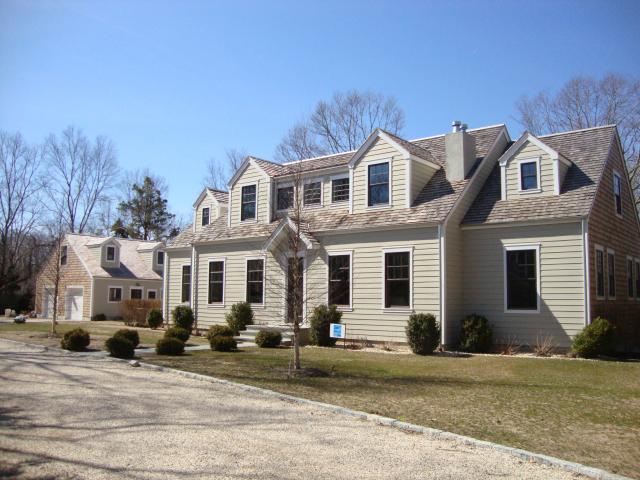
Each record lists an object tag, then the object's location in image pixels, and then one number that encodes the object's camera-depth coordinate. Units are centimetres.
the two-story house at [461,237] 1761
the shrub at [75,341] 1683
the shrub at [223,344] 1788
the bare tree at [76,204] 5466
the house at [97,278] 3953
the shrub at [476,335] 1780
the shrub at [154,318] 2834
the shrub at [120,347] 1538
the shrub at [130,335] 1653
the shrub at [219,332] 1933
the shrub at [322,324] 1989
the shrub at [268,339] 1945
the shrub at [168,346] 1642
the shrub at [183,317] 2481
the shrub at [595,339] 1600
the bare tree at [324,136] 4028
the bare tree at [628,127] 3369
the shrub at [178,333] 1836
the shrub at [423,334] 1747
